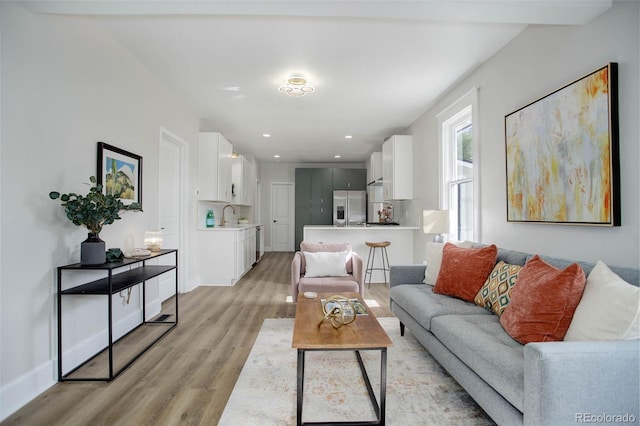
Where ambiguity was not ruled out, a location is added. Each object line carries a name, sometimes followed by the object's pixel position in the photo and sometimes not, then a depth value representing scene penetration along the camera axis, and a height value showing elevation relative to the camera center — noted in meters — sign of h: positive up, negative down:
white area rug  1.73 -1.10
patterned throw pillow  2.04 -0.50
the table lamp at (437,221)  3.58 -0.06
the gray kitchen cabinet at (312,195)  8.62 +0.59
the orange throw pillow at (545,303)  1.52 -0.45
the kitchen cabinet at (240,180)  6.22 +0.75
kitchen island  4.98 -0.34
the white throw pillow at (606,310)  1.26 -0.41
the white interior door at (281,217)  9.30 -0.02
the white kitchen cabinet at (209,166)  4.86 +0.79
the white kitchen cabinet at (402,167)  5.25 +0.82
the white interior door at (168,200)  3.90 +0.22
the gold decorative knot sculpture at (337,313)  1.87 -0.63
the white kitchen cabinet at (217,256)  4.90 -0.61
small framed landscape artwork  2.59 +0.40
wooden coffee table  1.62 -0.67
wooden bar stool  5.04 -0.73
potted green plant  2.12 +0.03
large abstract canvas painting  1.81 +0.40
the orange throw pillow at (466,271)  2.40 -0.44
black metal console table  2.08 -0.49
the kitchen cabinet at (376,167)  6.48 +1.04
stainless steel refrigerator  8.41 +0.24
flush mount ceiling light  3.39 +1.45
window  3.43 +0.58
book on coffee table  2.15 -0.65
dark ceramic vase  2.21 -0.23
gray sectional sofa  1.19 -0.68
